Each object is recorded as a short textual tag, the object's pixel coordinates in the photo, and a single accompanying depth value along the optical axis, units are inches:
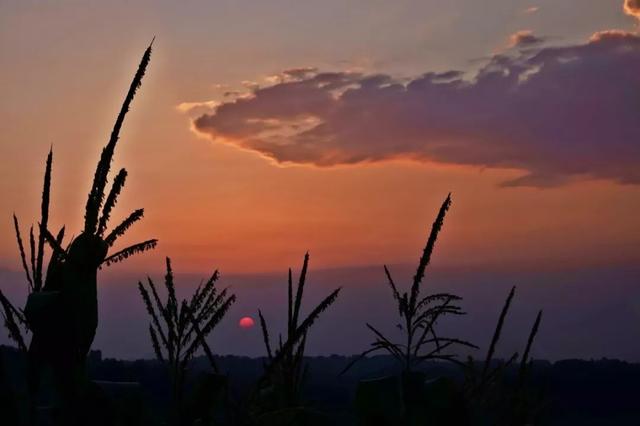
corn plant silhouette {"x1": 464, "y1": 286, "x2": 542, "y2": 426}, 173.5
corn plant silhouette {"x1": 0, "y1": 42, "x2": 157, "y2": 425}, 131.9
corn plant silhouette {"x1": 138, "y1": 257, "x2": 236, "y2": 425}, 177.5
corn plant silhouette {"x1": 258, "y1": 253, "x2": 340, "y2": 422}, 155.9
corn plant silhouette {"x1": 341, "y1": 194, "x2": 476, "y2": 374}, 173.8
